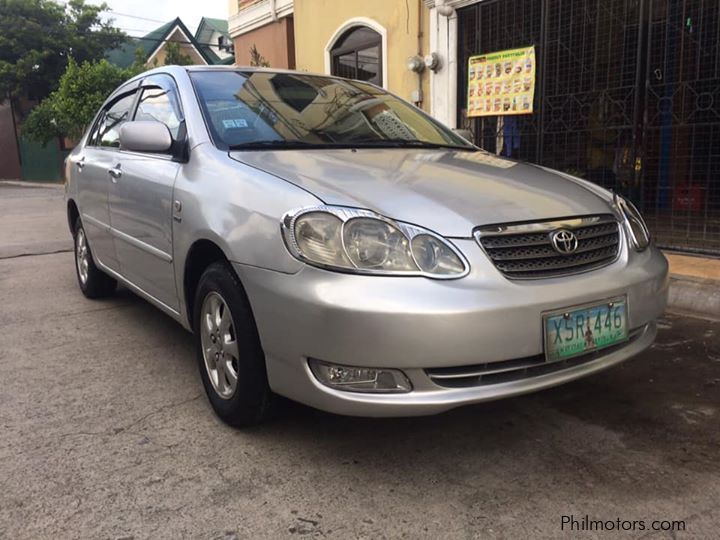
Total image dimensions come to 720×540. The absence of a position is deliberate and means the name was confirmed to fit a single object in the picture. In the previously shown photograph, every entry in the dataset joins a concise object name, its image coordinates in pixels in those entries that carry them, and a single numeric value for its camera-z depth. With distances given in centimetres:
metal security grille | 588
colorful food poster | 718
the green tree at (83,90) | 1900
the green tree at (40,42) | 2591
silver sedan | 210
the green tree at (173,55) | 2231
